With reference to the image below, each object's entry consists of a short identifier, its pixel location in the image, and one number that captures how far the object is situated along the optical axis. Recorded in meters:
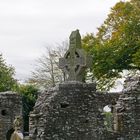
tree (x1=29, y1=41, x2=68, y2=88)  51.09
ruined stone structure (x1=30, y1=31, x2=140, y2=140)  18.45
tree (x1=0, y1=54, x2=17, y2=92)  48.25
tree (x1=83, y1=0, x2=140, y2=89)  44.78
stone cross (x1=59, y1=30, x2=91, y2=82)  20.11
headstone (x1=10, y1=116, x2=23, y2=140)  16.03
